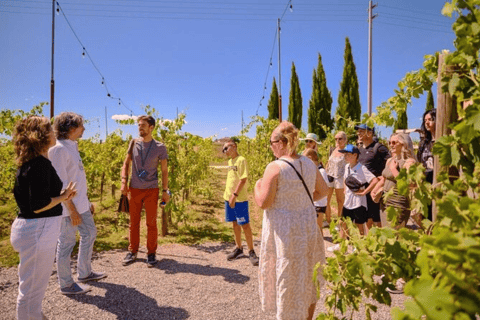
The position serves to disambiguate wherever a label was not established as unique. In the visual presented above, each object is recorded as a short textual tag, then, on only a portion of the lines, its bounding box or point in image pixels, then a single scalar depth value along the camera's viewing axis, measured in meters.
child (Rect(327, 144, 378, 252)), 3.93
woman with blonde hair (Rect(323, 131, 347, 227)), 4.94
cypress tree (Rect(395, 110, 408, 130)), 32.29
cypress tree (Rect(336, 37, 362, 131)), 25.53
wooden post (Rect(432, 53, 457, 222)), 1.22
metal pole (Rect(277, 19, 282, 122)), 10.15
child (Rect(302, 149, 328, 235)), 4.78
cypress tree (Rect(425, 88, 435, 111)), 32.30
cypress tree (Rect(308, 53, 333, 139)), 28.69
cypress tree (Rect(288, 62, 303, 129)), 32.43
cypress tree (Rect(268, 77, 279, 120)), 35.38
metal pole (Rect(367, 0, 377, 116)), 15.45
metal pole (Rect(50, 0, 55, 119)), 7.75
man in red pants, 4.01
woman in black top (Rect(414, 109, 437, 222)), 2.97
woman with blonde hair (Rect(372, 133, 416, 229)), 3.42
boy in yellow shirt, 4.00
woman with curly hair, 2.23
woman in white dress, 2.23
